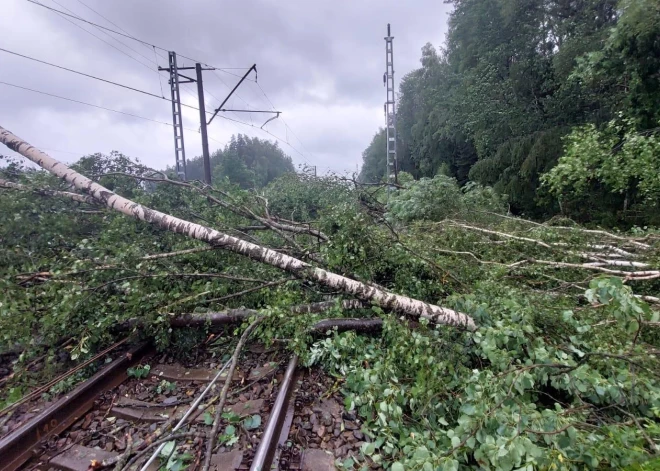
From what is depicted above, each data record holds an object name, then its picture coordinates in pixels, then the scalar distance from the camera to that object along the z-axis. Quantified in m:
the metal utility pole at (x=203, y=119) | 12.48
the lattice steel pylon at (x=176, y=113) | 13.16
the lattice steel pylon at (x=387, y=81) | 14.62
